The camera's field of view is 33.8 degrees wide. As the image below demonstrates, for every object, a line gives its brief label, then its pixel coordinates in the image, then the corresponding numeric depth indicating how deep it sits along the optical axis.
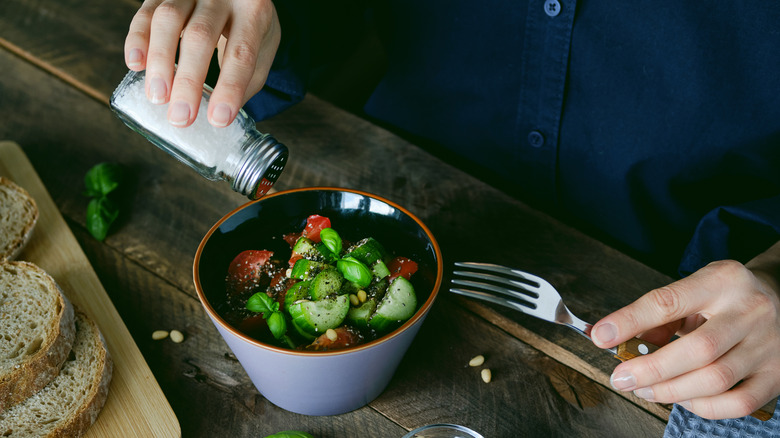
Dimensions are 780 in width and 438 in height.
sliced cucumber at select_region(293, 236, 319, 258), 0.73
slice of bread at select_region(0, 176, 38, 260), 0.83
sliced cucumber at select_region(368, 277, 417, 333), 0.71
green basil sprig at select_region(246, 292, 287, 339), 0.71
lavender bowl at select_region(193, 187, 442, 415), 0.69
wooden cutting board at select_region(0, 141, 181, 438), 0.74
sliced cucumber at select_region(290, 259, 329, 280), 0.72
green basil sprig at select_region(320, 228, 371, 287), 0.71
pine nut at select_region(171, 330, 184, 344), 0.78
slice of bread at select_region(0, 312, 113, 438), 0.73
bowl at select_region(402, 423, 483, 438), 0.71
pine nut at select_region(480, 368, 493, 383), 0.76
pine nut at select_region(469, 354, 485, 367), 0.77
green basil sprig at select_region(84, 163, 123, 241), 0.84
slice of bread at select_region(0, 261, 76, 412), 0.74
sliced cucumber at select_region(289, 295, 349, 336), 0.70
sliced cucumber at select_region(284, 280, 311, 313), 0.72
